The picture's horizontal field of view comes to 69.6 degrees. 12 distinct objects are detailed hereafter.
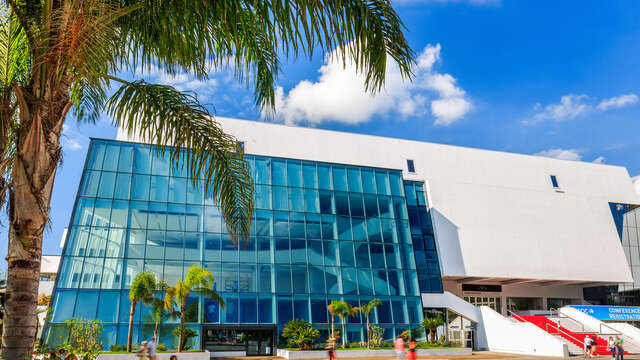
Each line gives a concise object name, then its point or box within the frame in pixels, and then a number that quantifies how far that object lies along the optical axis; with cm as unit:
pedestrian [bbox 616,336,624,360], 2488
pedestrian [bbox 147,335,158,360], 1373
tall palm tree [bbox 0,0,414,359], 456
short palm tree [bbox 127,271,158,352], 2386
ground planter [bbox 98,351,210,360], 2220
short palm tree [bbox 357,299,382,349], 2921
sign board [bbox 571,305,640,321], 3772
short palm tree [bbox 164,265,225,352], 2498
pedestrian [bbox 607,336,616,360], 2577
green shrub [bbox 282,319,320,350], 2664
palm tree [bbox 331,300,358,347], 2812
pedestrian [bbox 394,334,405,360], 1478
